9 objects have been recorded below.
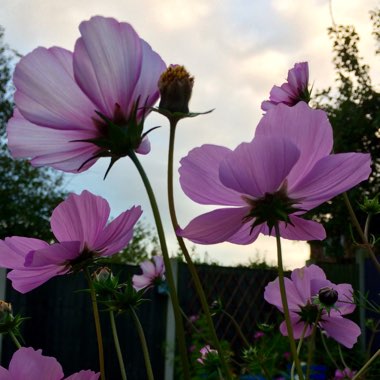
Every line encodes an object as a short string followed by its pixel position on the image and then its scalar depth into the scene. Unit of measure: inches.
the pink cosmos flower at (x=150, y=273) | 73.2
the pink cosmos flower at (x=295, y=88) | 27.4
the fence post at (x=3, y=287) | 190.7
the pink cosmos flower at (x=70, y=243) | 18.0
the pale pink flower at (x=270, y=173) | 15.5
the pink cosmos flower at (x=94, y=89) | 15.8
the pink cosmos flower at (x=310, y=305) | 24.0
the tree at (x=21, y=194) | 525.3
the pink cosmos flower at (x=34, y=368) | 15.0
